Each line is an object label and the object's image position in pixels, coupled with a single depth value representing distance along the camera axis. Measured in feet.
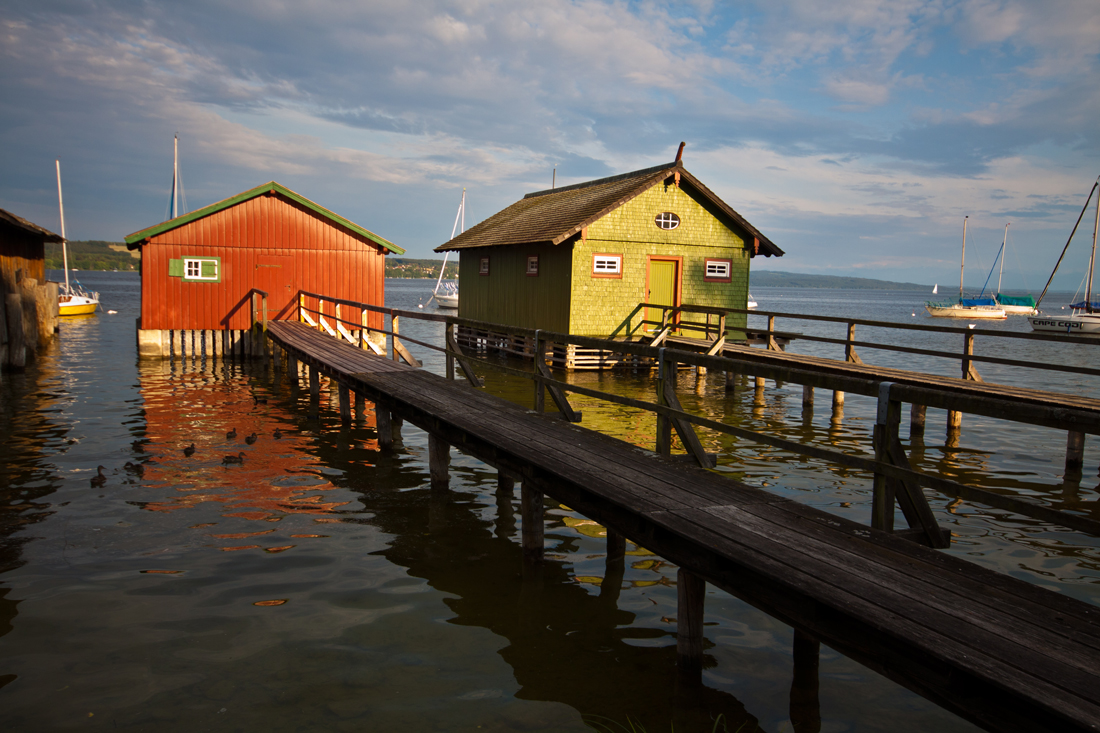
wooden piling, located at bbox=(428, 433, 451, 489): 29.35
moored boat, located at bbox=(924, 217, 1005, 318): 264.31
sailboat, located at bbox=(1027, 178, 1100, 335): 155.22
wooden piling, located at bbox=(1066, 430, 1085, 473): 33.78
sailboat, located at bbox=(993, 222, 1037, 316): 293.14
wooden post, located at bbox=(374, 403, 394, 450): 35.81
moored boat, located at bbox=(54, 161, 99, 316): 145.18
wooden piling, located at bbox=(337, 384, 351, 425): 43.32
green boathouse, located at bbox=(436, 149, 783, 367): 71.36
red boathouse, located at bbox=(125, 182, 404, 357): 72.08
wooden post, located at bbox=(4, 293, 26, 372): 60.39
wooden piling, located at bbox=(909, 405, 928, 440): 42.68
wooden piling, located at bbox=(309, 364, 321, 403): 46.64
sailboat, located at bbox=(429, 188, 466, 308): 202.11
